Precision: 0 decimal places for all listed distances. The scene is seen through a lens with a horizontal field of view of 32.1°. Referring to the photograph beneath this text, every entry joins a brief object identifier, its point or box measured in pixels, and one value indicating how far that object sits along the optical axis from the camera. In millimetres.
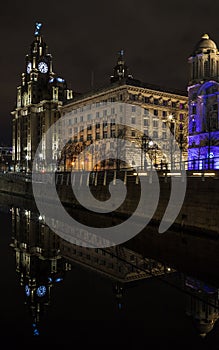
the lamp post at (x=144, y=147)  79312
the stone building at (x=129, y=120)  89062
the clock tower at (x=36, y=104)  135750
